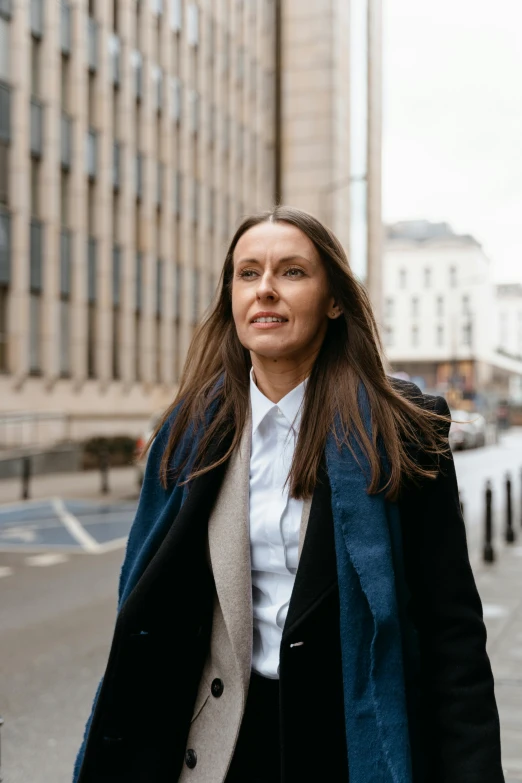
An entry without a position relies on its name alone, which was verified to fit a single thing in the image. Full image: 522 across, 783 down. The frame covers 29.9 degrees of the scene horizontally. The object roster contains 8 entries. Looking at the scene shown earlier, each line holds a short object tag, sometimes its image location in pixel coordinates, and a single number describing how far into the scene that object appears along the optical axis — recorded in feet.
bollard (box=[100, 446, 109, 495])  65.67
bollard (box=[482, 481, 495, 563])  35.88
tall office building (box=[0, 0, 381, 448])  90.48
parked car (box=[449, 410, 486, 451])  145.40
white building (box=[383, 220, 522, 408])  325.62
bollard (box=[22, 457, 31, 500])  61.26
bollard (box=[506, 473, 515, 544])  41.95
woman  6.30
